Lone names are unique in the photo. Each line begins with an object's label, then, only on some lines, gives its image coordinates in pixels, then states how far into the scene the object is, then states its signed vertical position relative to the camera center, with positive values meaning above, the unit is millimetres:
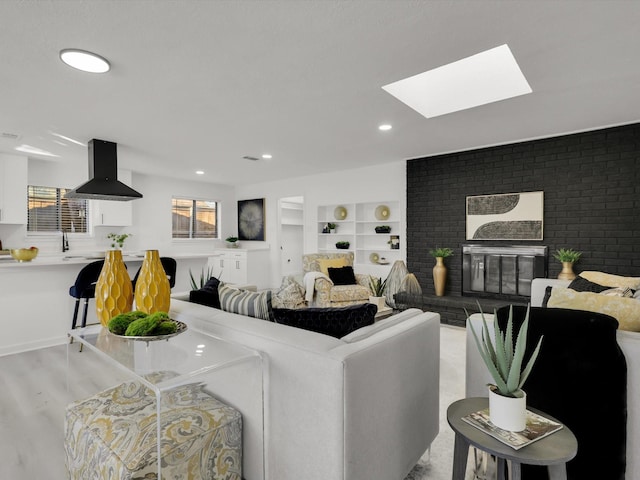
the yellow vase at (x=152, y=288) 1846 -290
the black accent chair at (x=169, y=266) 3791 -351
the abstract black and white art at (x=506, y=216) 4147 +247
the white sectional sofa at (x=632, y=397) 1337 -631
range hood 3916 +689
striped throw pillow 1774 -369
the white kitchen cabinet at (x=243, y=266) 7004 -657
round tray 1511 -458
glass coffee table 1318 -517
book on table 1053 -629
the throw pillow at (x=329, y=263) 5223 -434
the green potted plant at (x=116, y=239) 5814 -82
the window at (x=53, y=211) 5227 +359
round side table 987 -638
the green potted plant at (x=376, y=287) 4867 -745
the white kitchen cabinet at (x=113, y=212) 5598 +377
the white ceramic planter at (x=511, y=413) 1094 -570
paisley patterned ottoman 1228 -786
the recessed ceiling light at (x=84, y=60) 2076 +1097
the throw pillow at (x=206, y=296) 2133 -389
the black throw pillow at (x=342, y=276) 5035 -605
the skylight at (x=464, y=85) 2730 +1313
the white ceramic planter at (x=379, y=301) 4091 -813
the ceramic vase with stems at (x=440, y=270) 4719 -479
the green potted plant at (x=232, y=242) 7607 -165
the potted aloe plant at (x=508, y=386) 1094 -494
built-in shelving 5707 +54
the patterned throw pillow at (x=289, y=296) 1930 -361
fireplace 4156 -427
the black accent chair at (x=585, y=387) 1297 -592
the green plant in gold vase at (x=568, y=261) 3789 -281
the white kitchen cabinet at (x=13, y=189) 4566 +607
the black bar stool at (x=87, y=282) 3350 -471
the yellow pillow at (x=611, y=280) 2572 -349
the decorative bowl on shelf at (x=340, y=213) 6211 +400
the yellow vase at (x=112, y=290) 1820 -303
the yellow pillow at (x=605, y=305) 1562 -334
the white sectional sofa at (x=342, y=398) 1184 -626
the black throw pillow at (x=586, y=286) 2471 -375
